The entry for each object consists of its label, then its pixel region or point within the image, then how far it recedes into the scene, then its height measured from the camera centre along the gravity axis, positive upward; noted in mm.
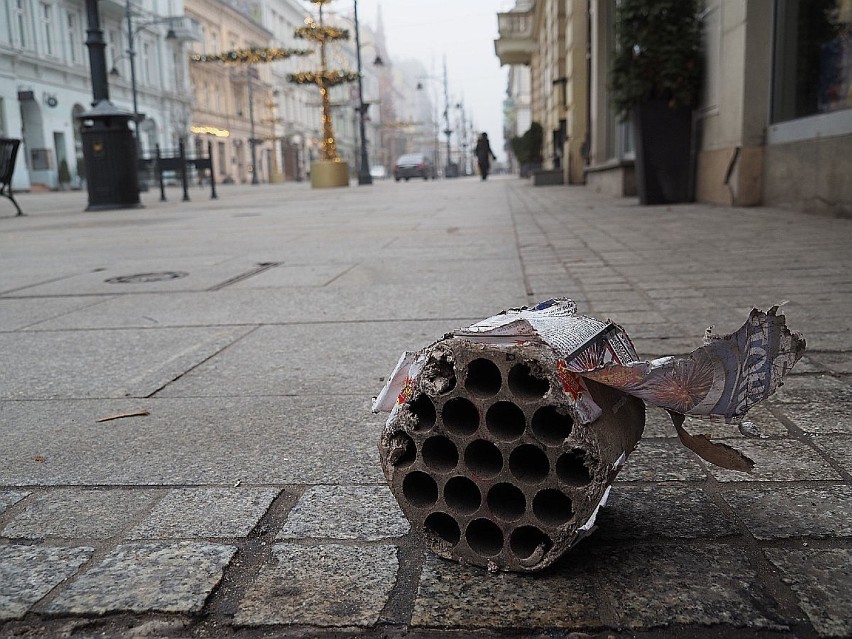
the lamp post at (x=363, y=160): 31609 +352
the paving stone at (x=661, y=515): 1350 -600
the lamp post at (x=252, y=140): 52156 +2145
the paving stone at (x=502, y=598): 1115 -607
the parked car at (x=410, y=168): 42716 +22
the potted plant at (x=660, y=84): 8852 +841
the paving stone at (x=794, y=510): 1327 -593
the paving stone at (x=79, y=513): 1445 -613
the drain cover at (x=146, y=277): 4852 -608
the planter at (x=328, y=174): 27703 -104
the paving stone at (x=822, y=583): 1072 -594
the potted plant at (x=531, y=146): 25969 +603
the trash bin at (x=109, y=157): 13555 +319
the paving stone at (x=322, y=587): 1143 -607
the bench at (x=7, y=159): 12320 +312
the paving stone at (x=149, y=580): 1183 -608
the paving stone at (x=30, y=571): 1200 -610
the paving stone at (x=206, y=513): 1420 -607
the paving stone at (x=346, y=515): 1394 -605
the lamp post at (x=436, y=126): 78388 +4227
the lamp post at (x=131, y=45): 38219 +6202
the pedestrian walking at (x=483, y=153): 32406 +538
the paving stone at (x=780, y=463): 1561 -594
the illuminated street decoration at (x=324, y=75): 25995 +3110
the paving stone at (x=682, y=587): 1100 -601
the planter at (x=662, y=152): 9242 +102
